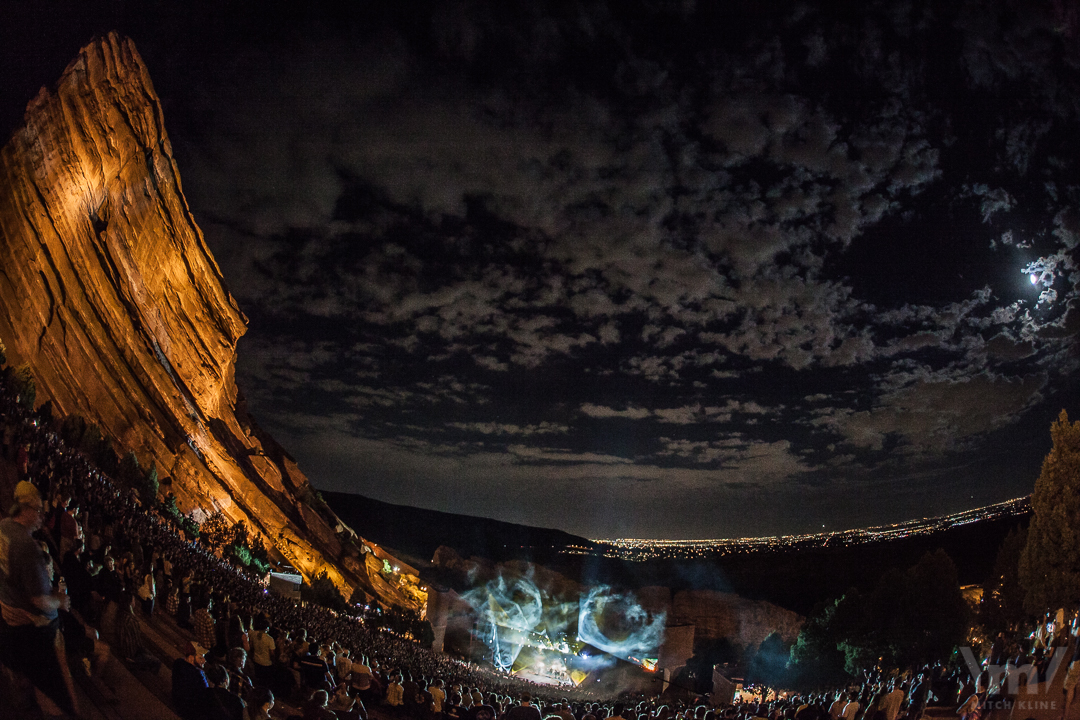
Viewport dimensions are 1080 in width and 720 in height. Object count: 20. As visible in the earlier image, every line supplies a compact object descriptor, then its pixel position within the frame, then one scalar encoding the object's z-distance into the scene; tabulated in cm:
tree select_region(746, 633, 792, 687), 5447
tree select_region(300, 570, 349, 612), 4788
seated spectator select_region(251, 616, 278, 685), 1002
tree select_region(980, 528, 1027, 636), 3356
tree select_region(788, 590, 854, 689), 4497
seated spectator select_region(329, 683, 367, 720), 928
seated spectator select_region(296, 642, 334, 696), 1034
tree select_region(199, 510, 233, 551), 4141
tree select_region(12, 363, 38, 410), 2630
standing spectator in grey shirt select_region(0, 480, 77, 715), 414
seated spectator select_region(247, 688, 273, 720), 718
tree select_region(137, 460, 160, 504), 3566
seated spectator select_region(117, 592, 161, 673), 698
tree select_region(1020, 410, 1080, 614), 2330
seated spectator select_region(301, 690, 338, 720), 851
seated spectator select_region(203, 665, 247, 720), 575
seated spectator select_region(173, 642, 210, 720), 569
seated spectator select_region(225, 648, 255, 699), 736
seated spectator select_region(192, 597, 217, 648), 961
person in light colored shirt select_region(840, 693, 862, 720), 1341
